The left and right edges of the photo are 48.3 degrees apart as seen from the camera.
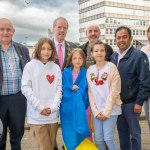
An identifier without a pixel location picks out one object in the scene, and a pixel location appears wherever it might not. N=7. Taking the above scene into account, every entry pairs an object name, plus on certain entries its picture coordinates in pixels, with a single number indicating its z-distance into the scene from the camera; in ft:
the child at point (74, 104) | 8.84
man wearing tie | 10.85
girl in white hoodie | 8.59
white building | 146.39
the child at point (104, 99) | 8.73
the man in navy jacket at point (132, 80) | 9.08
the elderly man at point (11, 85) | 9.44
